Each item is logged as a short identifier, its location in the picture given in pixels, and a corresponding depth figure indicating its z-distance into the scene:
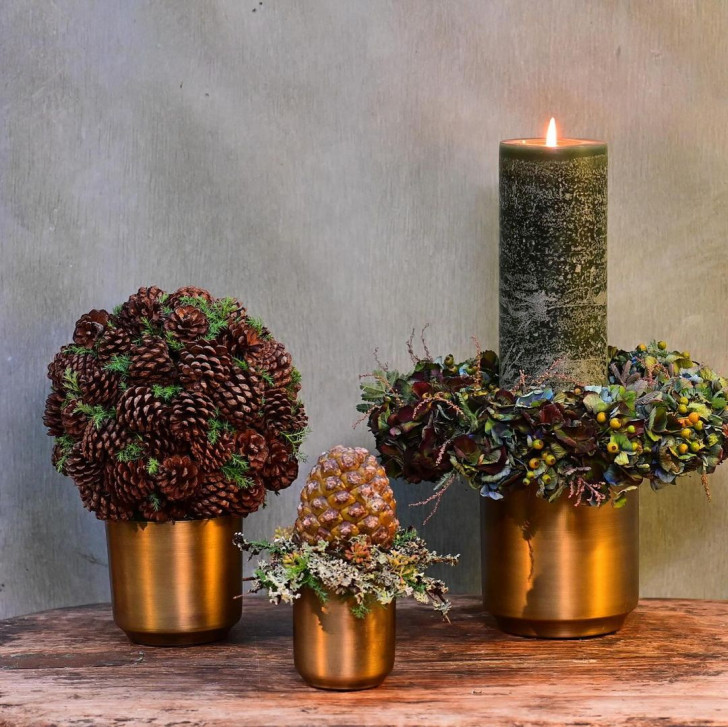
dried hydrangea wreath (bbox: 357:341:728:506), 2.27
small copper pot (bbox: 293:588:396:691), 2.21
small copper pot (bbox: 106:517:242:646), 2.33
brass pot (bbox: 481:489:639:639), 2.32
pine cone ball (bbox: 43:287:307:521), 2.30
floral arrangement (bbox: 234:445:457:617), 2.20
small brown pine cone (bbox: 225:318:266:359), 2.34
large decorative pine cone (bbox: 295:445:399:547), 2.22
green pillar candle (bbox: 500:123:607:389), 2.31
